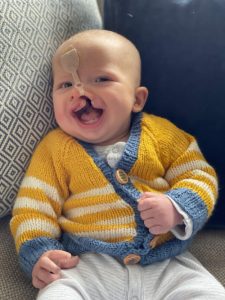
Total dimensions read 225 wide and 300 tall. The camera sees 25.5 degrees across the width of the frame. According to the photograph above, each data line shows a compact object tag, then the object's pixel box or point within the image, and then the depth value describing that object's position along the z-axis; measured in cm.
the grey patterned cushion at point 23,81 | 92
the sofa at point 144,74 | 93
